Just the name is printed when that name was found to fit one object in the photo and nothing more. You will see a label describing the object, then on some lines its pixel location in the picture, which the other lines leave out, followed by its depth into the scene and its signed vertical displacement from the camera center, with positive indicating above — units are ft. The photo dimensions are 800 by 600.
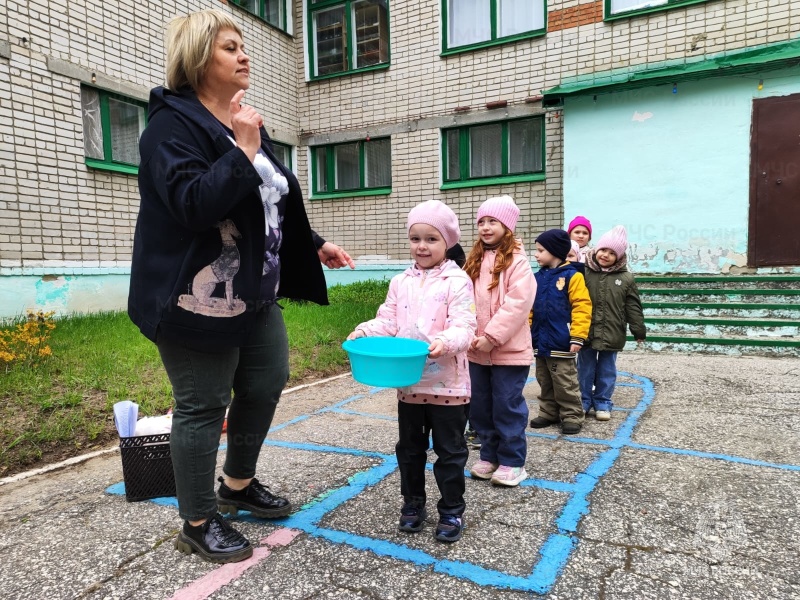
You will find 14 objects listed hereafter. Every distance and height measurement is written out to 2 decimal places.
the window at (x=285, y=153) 42.51 +7.48
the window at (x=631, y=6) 30.01 +13.07
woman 6.35 +0.05
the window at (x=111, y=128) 28.14 +6.57
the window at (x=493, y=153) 34.58 +6.03
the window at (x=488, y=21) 34.01 +14.20
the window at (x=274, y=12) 39.63 +17.46
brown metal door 25.55 +2.78
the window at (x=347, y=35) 39.73 +15.67
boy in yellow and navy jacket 13.33 -1.83
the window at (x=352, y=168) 40.01 +6.03
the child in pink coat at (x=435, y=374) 8.04 -1.84
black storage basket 9.29 -3.64
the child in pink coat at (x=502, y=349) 10.02 -1.86
